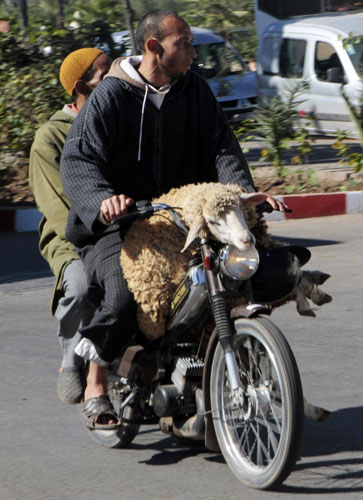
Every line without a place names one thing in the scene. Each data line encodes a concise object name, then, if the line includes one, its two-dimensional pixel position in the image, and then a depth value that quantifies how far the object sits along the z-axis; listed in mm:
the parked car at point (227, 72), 33028
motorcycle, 7117
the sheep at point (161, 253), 7562
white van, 31328
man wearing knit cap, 8500
